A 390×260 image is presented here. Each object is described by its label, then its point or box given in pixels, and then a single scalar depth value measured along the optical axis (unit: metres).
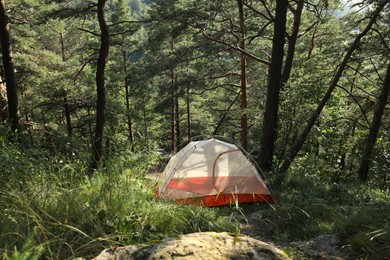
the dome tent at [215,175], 5.79
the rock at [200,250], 2.03
